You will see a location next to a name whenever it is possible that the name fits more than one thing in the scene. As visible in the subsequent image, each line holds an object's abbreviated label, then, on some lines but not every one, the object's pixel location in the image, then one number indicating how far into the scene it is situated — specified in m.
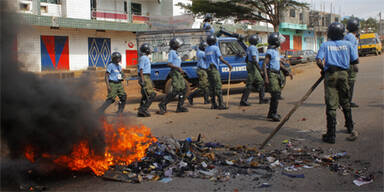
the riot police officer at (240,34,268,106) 9.59
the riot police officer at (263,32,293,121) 7.29
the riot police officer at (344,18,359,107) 7.55
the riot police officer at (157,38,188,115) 8.78
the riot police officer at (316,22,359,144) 5.49
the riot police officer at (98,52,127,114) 7.76
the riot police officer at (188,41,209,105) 9.91
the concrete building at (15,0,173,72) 21.70
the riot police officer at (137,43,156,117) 8.55
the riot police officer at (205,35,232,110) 9.23
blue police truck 11.41
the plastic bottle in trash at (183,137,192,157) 4.82
